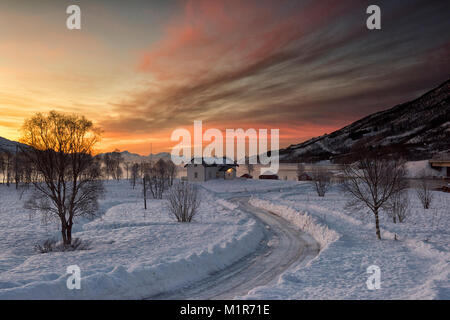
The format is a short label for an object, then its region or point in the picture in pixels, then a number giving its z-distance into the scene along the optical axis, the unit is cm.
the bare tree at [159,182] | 5575
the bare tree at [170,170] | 7168
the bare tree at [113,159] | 10038
